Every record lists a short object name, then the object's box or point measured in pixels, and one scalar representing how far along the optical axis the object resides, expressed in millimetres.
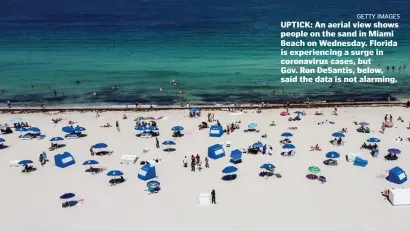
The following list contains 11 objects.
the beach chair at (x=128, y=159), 34903
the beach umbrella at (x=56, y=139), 39050
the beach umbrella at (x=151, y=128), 41156
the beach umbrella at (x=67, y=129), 41094
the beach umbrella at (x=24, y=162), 33000
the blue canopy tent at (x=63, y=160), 33906
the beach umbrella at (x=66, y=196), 27891
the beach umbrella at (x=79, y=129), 40969
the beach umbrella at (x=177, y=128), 40803
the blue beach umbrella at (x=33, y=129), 40812
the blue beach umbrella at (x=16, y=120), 43841
